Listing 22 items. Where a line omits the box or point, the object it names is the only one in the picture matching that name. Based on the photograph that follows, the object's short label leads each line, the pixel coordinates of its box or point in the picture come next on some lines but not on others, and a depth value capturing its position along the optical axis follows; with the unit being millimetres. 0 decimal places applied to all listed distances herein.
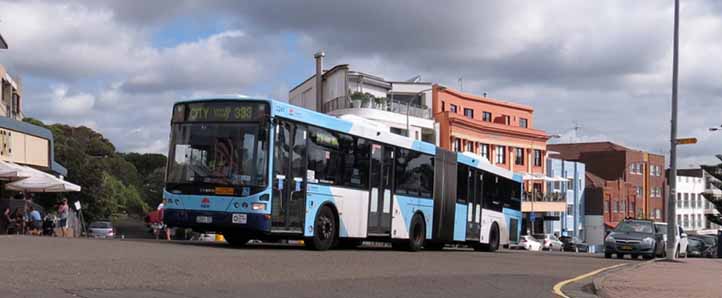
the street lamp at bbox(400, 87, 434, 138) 63366
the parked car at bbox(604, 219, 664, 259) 30891
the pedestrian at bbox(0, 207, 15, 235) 31047
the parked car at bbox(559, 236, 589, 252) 64500
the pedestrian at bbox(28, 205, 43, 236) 31697
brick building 90000
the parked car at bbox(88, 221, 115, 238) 49062
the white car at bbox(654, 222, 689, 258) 32688
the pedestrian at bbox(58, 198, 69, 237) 33812
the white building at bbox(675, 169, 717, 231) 111681
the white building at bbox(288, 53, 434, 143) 62656
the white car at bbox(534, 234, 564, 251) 60256
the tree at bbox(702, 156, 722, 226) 74500
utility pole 27297
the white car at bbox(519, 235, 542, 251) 53447
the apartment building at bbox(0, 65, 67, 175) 33156
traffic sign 27328
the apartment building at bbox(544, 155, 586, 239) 83812
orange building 69375
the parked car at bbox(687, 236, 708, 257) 45650
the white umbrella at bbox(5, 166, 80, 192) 30250
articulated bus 18000
